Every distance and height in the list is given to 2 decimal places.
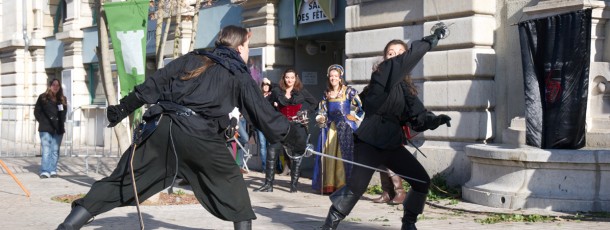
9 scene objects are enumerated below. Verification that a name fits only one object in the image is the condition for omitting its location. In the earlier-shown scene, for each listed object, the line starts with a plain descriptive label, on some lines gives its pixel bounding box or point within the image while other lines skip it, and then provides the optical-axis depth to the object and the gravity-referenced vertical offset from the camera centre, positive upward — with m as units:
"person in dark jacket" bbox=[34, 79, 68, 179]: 15.30 -0.44
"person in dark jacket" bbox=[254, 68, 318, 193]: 12.87 -0.12
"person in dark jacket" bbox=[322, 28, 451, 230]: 7.72 -0.32
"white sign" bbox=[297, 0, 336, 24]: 15.00 +1.32
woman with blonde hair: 11.85 -0.36
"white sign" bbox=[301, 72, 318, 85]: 16.72 +0.32
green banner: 11.76 +0.67
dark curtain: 10.11 +0.23
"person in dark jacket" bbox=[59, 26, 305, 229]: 6.68 -0.30
